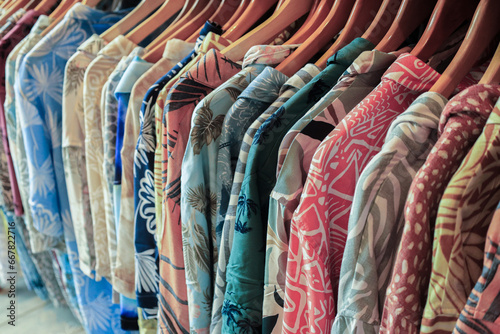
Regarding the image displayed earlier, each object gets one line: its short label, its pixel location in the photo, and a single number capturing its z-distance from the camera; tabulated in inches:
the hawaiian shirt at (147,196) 30.2
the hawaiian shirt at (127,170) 31.5
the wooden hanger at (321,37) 26.8
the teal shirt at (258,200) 22.5
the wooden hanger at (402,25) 24.7
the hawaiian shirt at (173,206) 27.0
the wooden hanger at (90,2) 42.2
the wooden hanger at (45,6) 46.4
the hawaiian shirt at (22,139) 39.6
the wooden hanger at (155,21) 36.4
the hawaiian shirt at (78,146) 36.1
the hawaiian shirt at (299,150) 20.9
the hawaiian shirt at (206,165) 25.2
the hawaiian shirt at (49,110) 37.6
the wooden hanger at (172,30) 33.9
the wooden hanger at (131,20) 38.0
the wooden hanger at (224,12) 35.4
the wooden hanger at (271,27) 29.6
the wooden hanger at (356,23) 26.2
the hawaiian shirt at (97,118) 34.7
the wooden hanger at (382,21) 25.6
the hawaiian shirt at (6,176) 45.9
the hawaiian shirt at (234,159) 23.7
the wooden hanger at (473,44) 20.0
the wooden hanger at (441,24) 23.7
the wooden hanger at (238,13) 33.3
